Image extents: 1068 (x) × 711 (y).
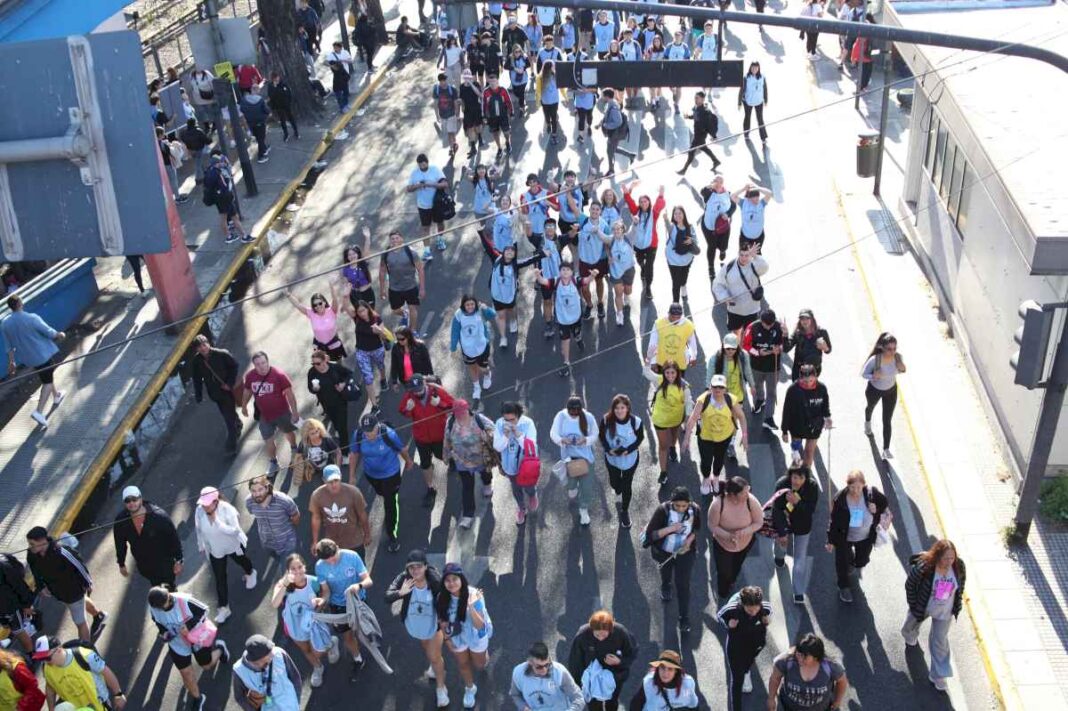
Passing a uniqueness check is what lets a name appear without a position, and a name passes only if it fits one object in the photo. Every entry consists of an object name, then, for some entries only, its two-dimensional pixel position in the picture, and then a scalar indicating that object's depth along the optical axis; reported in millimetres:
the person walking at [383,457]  10250
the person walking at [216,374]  11836
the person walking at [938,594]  8484
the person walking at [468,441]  10492
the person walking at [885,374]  10953
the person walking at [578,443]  10359
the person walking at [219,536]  9719
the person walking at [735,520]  9109
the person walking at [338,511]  9711
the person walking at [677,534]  8992
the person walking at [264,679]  7910
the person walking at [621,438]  10258
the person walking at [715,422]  10508
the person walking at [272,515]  9719
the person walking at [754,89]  19703
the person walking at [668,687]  7402
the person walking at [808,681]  7612
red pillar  14953
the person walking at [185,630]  8677
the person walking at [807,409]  10750
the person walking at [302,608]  8766
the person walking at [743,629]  8000
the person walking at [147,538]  9672
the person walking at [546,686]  7629
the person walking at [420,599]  8484
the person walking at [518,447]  10320
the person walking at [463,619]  8375
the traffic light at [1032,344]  9136
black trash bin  17609
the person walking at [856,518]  9219
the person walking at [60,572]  9492
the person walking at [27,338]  12766
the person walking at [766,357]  11586
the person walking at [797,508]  9297
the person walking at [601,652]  7750
